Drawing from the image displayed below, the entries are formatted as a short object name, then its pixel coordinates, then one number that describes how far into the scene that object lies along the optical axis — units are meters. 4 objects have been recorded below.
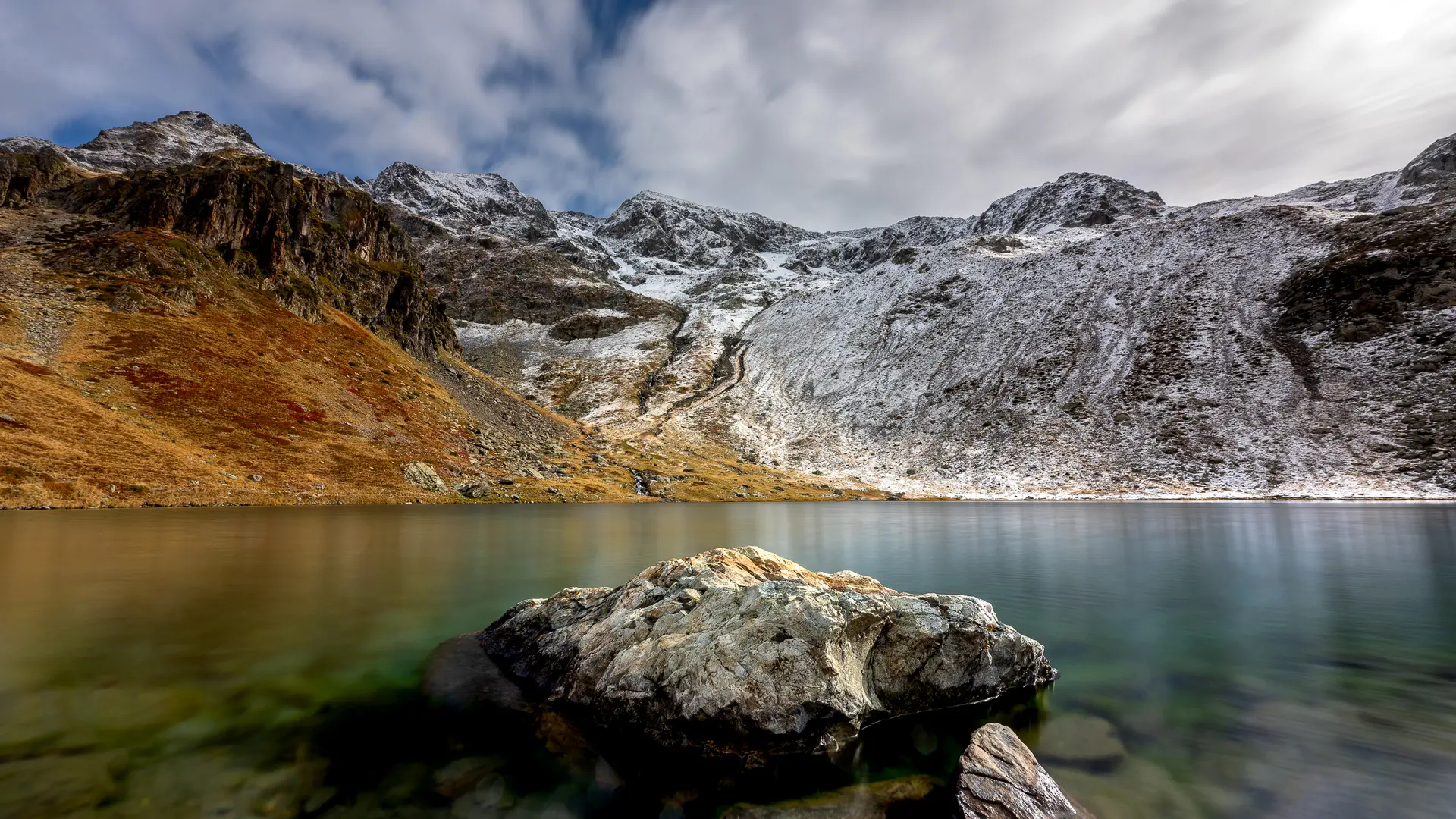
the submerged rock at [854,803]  8.27
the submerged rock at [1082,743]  9.94
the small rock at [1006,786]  7.83
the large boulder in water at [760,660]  10.34
